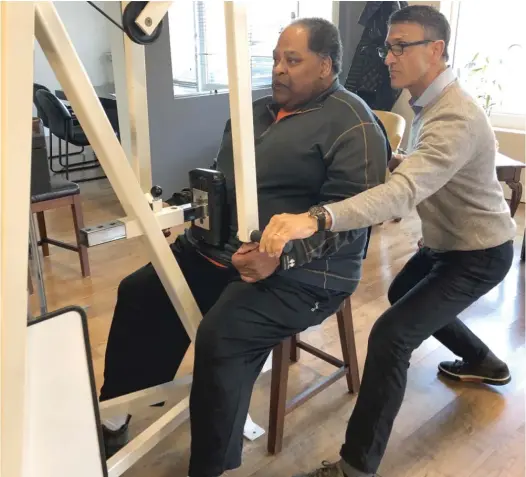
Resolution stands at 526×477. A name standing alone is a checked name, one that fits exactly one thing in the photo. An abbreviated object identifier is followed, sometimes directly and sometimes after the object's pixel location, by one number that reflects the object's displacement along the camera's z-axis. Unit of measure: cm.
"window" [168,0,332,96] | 418
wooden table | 296
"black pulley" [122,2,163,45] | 108
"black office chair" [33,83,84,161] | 457
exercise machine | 83
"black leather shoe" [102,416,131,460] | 172
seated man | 141
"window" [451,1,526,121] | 439
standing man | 138
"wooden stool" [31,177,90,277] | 274
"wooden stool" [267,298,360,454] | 168
